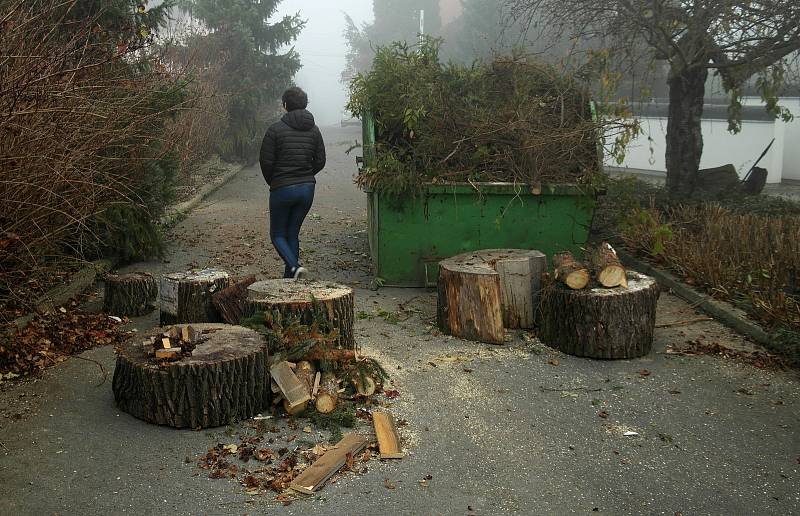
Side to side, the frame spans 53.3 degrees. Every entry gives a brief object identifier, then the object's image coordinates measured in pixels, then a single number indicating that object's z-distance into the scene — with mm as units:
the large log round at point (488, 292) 6676
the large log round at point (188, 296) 6680
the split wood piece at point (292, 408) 4941
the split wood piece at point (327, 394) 5016
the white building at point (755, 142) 20016
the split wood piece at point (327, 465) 4066
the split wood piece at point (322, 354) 5262
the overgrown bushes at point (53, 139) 4602
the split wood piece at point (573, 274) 6340
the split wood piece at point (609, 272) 6328
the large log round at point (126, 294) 7191
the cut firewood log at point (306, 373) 5121
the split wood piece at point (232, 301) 6230
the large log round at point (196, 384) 4633
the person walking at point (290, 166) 7875
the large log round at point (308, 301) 5570
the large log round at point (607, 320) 6215
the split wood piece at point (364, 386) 5316
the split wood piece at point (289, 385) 4957
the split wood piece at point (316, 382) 5111
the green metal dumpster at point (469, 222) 8359
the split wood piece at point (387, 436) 4496
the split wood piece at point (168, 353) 4703
